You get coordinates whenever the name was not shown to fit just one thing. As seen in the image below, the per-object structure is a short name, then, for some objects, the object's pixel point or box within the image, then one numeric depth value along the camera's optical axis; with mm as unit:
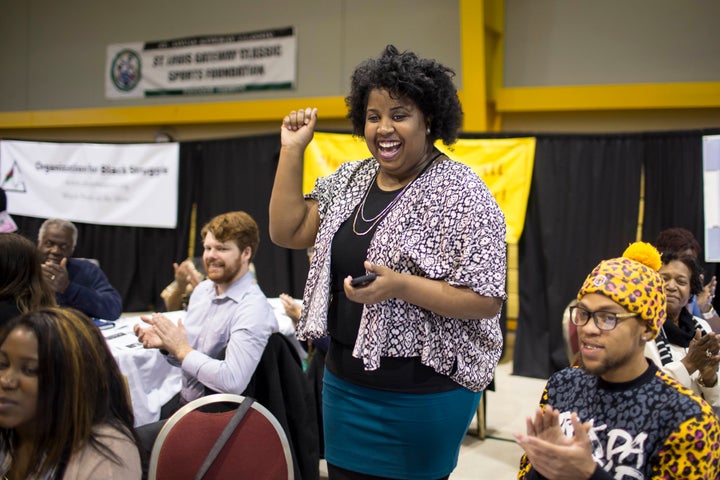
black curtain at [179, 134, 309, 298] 7332
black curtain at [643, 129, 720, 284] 5785
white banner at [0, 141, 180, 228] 8031
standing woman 1640
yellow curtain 6250
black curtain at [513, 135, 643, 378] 6113
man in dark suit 3564
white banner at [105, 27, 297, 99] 8680
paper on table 3307
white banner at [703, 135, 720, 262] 5684
